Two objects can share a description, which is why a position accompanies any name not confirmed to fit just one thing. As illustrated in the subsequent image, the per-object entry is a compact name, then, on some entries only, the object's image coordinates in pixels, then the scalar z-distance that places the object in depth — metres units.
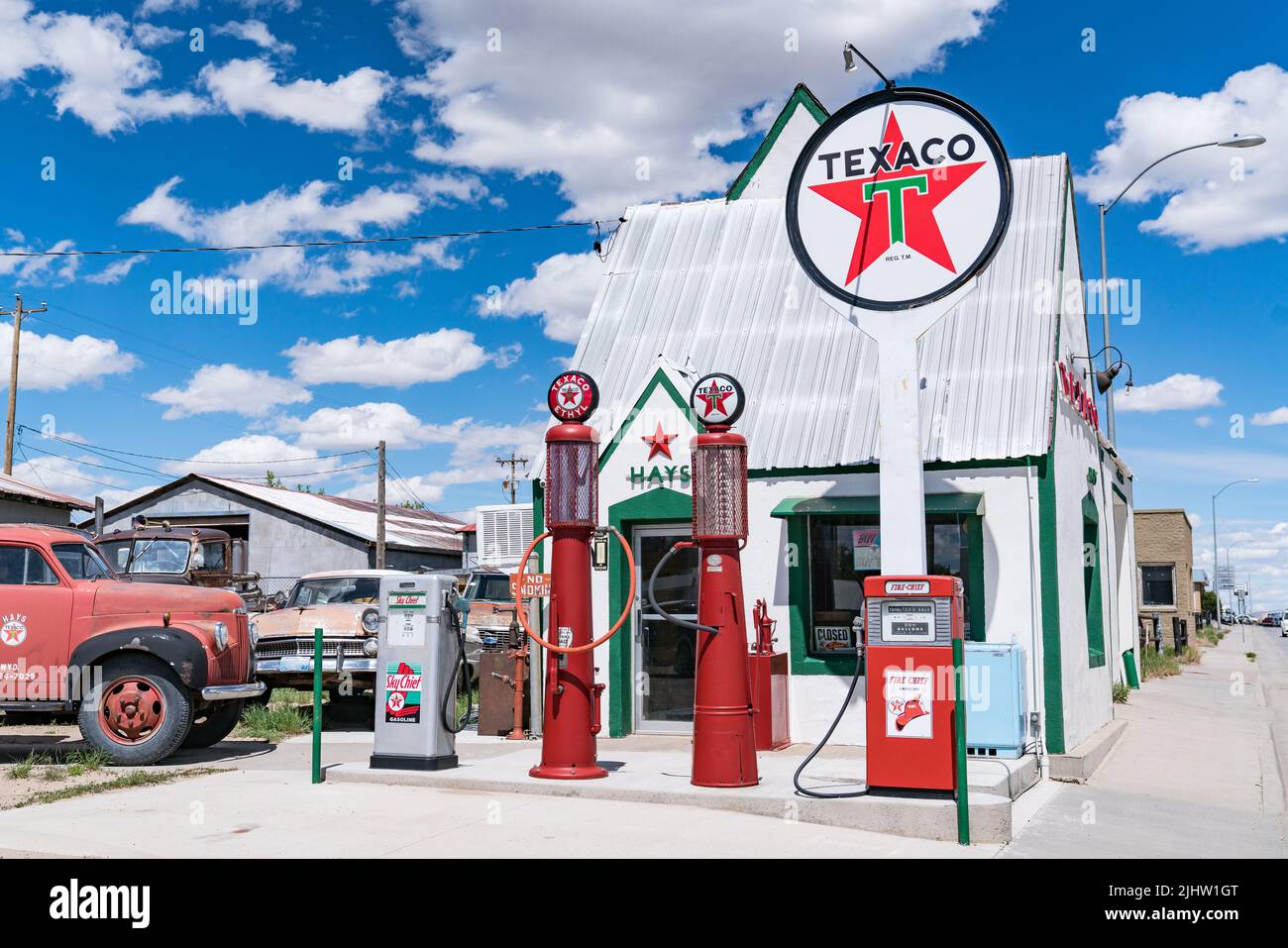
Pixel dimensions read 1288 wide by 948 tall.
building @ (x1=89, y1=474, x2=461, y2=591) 35.53
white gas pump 9.79
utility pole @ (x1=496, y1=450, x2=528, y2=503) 56.50
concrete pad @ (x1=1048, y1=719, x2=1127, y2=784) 10.59
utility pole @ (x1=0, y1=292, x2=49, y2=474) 31.20
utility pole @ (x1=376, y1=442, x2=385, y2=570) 33.59
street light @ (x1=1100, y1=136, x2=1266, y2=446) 18.54
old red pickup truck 10.91
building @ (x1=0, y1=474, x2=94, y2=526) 24.75
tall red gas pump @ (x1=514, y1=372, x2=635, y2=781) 9.34
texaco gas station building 11.26
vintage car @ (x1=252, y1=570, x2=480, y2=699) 13.40
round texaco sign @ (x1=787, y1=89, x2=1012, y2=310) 9.15
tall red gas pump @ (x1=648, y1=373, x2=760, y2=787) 8.82
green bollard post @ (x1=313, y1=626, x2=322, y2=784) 9.55
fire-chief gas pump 8.05
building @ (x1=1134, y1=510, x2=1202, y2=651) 36.97
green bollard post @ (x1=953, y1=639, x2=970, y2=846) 7.52
